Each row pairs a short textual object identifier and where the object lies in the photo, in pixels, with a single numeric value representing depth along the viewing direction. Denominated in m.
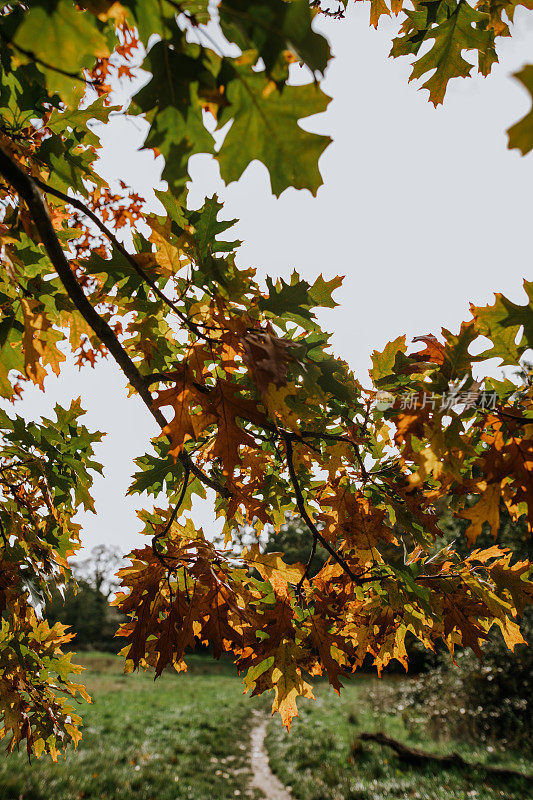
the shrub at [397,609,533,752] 9.33
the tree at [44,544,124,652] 30.79
